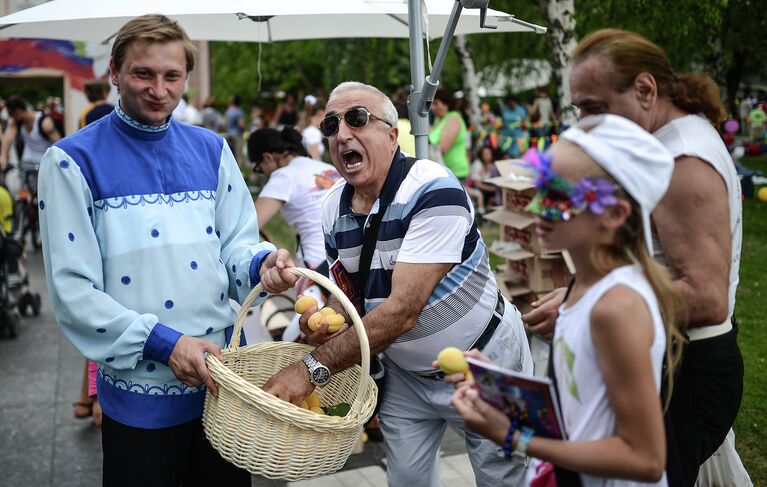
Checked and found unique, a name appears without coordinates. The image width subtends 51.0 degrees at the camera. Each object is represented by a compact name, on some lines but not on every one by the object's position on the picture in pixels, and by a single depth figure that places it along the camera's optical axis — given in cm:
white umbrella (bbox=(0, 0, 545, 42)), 458
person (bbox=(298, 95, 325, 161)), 1156
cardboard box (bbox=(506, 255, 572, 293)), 614
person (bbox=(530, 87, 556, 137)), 1677
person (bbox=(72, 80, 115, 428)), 480
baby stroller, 709
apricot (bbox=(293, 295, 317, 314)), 276
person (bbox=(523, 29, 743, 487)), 214
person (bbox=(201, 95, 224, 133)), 2398
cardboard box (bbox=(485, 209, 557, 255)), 607
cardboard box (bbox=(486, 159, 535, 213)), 591
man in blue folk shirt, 240
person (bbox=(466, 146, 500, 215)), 1327
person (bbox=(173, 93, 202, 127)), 1508
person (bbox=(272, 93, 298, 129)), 1916
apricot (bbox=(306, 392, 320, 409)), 281
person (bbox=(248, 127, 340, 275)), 527
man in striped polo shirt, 265
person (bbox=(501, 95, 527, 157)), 1446
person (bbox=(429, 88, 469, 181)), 1018
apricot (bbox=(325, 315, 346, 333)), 271
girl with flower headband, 167
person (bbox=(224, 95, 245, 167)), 2489
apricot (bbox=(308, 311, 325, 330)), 269
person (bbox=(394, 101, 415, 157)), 596
